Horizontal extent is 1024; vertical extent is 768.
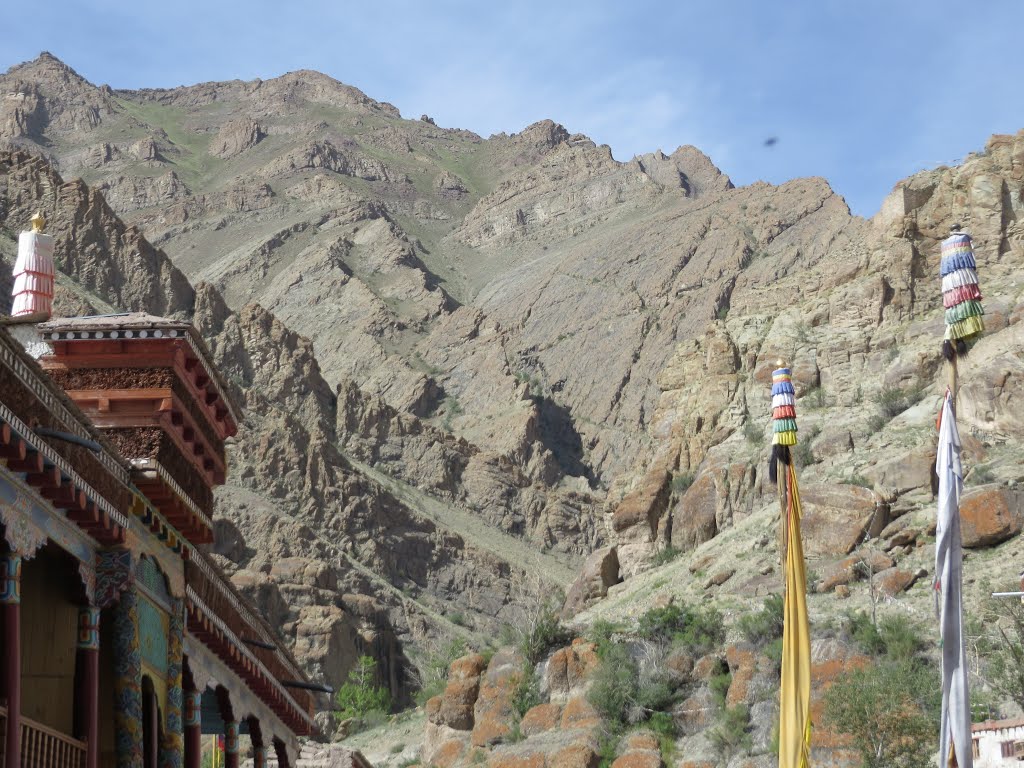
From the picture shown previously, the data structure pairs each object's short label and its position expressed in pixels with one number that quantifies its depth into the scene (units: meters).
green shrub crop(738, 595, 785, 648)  47.69
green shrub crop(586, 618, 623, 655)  50.72
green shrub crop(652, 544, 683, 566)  61.53
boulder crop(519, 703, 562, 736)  48.47
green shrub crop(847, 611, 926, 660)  43.81
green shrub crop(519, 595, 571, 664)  51.78
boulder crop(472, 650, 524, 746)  49.28
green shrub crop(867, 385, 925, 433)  57.66
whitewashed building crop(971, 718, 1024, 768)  32.81
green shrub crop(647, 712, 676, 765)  45.66
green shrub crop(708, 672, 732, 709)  47.06
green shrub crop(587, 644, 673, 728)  46.94
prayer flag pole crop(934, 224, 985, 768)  15.43
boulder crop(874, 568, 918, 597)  48.53
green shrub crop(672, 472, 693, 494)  64.09
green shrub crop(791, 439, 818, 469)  57.81
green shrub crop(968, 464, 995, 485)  49.69
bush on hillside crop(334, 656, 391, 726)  66.81
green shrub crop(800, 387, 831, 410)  62.19
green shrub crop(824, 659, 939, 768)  39.38
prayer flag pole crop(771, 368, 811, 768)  21.22
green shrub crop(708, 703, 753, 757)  43.56
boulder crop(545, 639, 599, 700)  49.94
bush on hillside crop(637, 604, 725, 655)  49.25
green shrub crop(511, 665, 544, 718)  49.69
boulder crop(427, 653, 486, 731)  51.50
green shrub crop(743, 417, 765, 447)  62.12
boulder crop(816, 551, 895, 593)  50.06
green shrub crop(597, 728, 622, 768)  45.21
